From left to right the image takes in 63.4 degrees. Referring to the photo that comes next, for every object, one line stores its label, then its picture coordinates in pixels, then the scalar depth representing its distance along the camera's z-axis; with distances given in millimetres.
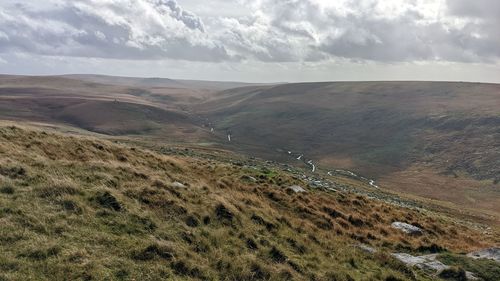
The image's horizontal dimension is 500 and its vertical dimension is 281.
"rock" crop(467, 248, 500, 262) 20375
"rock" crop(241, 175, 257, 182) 30097
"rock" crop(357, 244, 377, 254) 19500
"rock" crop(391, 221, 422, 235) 25969
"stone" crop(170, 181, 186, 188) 19781
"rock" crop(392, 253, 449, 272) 18266
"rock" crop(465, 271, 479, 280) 17406
